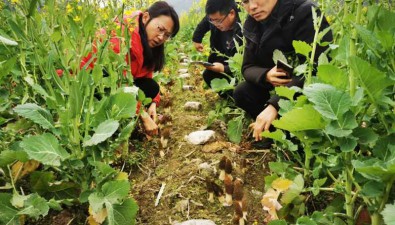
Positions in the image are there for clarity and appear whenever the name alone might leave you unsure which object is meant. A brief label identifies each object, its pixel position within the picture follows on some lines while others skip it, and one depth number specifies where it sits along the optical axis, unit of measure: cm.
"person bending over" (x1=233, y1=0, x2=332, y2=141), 242
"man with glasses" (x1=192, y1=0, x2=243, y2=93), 385
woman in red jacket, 300
